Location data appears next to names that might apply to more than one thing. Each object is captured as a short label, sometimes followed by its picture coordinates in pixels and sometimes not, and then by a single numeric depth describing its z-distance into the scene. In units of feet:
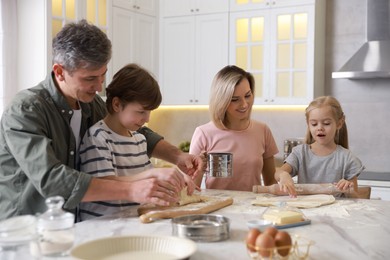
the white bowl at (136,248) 4.17
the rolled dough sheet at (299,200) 6.33
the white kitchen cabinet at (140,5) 14.66
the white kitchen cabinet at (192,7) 15.21
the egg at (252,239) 3.97
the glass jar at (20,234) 3.89
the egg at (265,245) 3.86
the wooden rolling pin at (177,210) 5.52
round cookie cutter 4.70
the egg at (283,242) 3.92
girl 8.45
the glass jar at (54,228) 4.07
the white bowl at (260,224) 4.84
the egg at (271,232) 3.95
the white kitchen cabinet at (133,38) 14.56
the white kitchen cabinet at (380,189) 12.34
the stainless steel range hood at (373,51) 13.43
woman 8.45
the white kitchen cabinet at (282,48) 13.99
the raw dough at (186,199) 6.27
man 5.42
